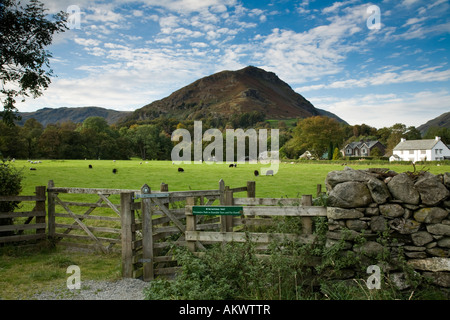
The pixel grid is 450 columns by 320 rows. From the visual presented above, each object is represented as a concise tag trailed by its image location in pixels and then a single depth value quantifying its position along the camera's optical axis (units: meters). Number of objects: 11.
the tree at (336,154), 87.66
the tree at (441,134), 110.81
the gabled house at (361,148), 119.12
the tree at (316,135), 100.94
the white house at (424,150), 94.06
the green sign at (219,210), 6.11
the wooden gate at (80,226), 9.35
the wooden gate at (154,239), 7.27
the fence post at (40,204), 10.30
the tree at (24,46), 12.42
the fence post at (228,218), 8.55
